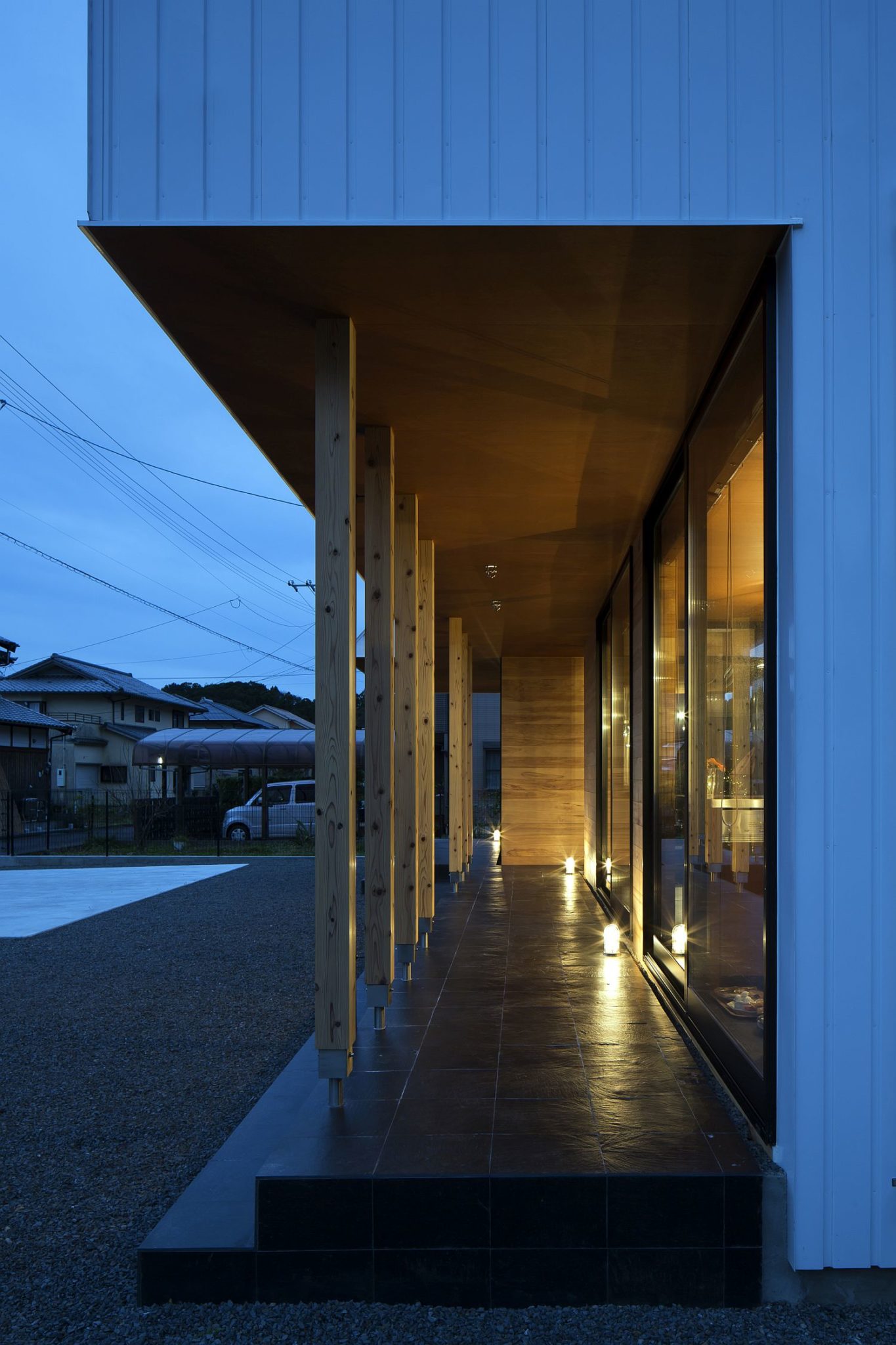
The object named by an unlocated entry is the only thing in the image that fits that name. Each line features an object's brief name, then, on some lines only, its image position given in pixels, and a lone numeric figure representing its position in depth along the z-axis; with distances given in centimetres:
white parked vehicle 1967
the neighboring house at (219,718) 4299
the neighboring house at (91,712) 3291
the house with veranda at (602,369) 274
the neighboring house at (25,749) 2485
